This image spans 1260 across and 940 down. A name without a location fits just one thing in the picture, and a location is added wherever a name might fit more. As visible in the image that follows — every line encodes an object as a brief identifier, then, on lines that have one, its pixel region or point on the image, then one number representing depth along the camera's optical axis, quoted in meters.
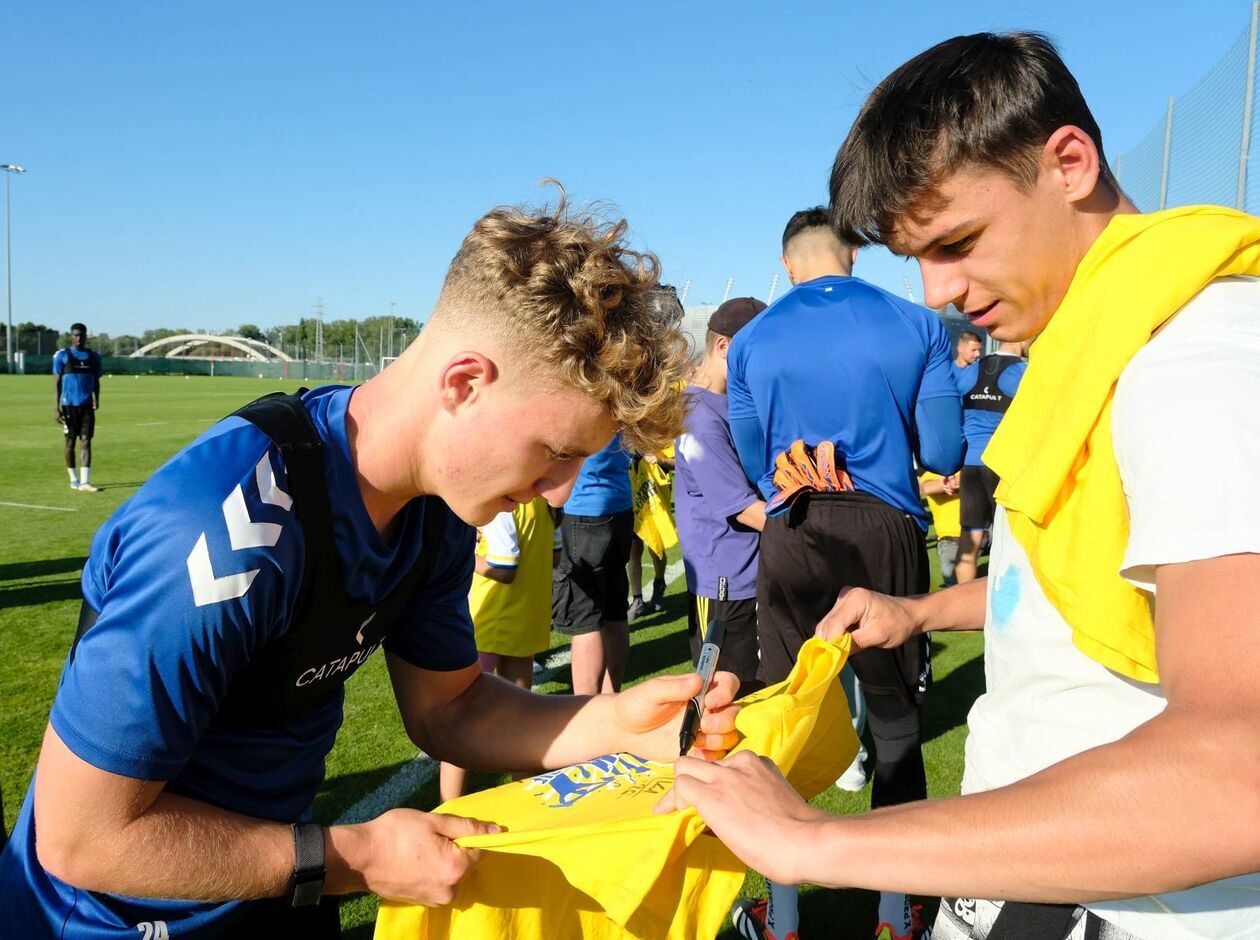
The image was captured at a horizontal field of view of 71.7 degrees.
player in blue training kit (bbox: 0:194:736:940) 1.34
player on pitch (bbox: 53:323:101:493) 14.17
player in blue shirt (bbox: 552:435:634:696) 5.42
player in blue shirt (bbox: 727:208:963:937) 3.65
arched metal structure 113.31
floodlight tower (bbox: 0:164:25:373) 49.91
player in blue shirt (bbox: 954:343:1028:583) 8.05
